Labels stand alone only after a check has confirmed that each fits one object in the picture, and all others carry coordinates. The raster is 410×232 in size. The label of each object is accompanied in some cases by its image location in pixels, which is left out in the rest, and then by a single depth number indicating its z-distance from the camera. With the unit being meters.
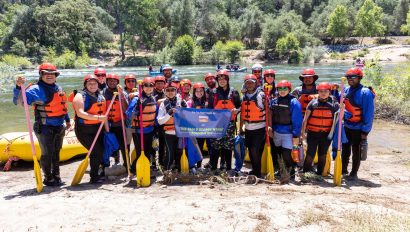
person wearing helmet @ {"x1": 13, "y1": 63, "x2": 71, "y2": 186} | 4.86
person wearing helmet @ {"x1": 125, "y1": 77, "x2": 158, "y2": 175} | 5.43
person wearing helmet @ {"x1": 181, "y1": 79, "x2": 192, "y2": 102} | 6.33
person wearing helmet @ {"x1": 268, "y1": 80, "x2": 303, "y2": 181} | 5.34
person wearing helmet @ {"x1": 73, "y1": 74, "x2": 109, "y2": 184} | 5.04
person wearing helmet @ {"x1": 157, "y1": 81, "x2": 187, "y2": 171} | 5.44
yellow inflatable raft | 6.90
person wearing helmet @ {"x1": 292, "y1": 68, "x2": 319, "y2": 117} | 5.92
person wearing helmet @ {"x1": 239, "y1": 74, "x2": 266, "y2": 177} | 5.35
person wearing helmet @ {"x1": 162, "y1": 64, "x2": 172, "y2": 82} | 7.42
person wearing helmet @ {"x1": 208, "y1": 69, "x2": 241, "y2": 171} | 5.62
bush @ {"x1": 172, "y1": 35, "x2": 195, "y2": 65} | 48.00
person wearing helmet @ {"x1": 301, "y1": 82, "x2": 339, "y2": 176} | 5.32
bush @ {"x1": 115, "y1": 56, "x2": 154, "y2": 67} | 48.69
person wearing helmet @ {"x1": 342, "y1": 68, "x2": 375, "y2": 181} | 5.35
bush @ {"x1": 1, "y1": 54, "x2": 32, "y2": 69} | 40.94
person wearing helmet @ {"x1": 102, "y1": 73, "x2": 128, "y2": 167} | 5.79
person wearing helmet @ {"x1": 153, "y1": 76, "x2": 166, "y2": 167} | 5.89
